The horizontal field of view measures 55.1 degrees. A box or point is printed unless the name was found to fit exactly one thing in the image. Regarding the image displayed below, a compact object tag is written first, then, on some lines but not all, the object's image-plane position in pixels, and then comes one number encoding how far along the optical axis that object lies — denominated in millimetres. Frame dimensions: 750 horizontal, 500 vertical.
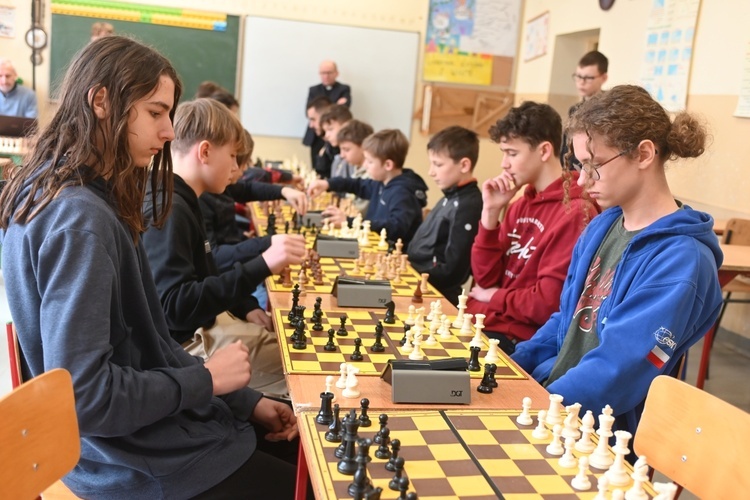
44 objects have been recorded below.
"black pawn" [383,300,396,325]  2539
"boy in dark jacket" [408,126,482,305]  3869
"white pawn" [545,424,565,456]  1577
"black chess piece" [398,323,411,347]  2294
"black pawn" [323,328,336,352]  2164
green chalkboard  9250
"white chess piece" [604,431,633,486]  1464
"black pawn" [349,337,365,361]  2109
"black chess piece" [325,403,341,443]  1550
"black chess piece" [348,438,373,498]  1306
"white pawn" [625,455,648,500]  1396
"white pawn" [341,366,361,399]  1815
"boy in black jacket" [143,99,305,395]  2564
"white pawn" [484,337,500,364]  2197
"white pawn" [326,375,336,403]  1782
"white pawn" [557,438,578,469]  1525
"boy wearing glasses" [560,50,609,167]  6348
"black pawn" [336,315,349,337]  2325
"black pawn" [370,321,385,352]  2207
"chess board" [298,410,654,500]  1384
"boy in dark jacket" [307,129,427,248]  4672
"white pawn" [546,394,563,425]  1687
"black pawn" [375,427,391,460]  1479
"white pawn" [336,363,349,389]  1861
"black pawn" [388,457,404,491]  1354
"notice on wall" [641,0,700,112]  6152
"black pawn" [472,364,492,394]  1932
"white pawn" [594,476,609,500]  1375
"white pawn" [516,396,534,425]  1729
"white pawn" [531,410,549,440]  1651
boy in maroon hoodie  2936
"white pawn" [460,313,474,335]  2496
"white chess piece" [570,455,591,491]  1433
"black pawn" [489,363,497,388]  1955
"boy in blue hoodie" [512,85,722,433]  1952
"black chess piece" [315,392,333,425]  1641
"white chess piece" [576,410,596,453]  1605
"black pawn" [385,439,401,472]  1423
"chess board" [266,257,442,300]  2936
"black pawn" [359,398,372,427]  1628
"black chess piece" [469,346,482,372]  2093
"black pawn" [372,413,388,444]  1500
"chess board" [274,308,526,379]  2053
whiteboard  9820
